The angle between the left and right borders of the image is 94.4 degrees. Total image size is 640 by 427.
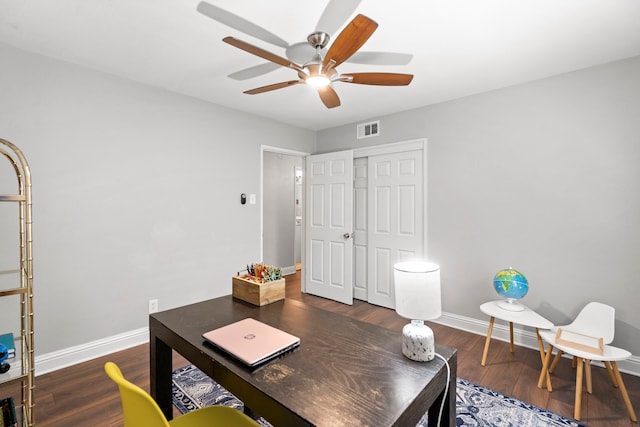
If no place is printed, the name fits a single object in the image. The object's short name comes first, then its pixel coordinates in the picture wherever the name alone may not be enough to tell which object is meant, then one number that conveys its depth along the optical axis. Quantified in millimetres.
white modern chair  1823
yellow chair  777
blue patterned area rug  1781
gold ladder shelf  1320
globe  2490
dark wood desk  823
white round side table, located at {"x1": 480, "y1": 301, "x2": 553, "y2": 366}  2263
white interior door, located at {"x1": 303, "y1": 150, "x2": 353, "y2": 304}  3885
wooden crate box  1621
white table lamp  1066
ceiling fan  1296
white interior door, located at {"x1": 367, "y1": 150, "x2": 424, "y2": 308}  3439
